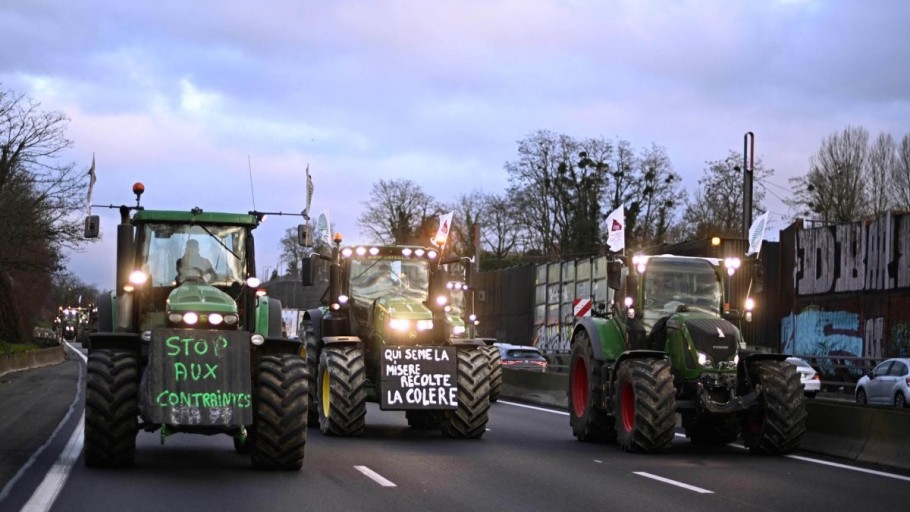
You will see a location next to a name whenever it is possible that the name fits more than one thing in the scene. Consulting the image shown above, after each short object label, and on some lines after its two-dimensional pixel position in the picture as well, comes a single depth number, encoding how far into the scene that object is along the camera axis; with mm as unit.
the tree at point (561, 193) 79562
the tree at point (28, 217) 47562
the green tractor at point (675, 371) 16922
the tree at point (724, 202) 74712
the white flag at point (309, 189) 23031
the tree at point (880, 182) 66875
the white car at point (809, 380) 35219
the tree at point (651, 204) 79500
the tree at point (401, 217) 95688
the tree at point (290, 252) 114925
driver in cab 15320
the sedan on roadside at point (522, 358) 40500
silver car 30031
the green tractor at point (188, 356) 13375
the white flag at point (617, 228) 35781
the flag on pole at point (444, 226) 28856
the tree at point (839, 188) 68188
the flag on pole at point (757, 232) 20230
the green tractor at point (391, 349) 19062
